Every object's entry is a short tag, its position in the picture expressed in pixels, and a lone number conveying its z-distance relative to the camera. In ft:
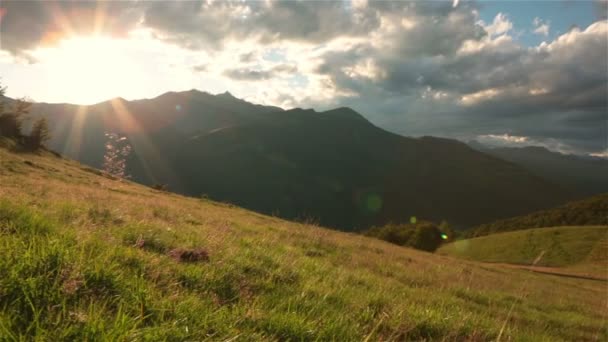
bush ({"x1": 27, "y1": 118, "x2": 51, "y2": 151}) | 174.60
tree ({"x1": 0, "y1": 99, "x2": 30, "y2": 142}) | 176.79
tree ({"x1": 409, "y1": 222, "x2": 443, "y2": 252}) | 297.94
